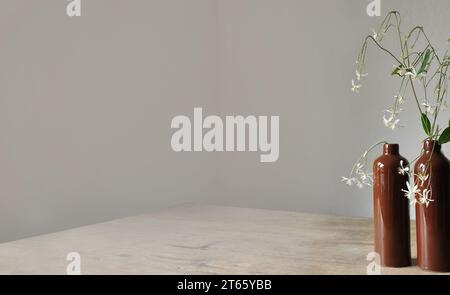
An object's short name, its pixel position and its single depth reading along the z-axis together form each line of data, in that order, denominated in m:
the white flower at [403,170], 1.09
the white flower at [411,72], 1.03
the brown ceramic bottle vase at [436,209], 1.04
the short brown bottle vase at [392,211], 1.10
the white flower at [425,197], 1.02
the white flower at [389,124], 1.03
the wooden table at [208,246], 1.13
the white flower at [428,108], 1.00
